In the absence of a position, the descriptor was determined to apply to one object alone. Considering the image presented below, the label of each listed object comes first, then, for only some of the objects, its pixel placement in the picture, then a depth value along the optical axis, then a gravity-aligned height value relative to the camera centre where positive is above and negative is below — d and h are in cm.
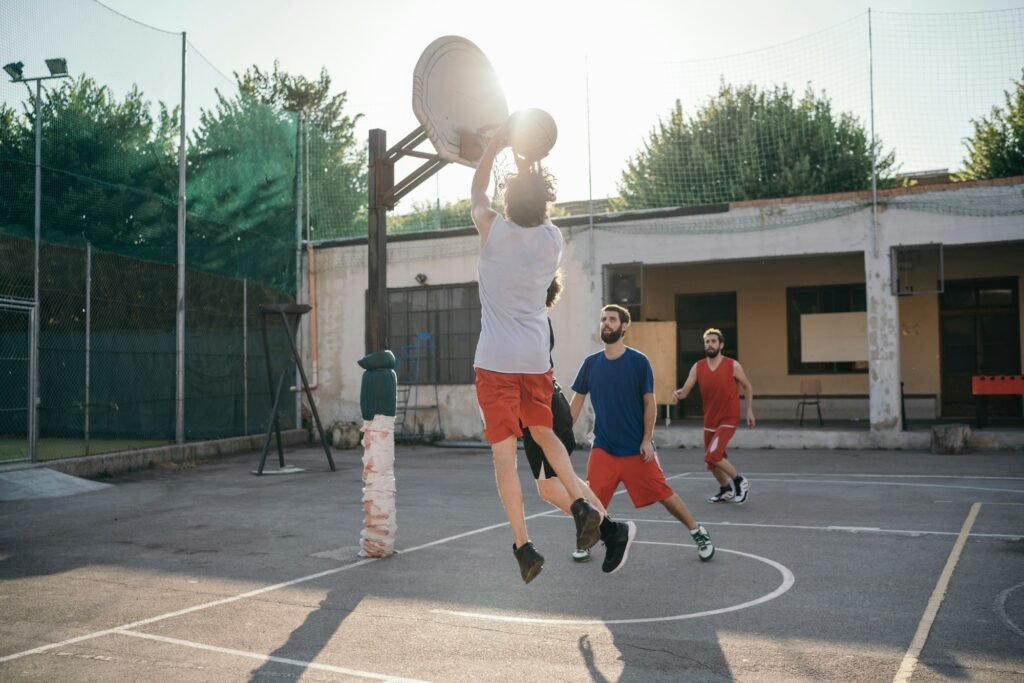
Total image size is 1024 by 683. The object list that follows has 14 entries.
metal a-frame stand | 1480 +42
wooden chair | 2283 -69
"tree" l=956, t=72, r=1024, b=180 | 2653 +631
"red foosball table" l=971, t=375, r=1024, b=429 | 1827 -50
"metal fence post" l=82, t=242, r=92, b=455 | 1476 +79
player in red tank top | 1071 -50
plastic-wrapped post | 795 -63
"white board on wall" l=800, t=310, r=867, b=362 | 2195 +60
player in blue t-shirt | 751 -54
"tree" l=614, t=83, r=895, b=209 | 2650 +629
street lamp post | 1338 +96
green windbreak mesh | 1370 +225
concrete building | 1775 +156
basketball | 427 +107
